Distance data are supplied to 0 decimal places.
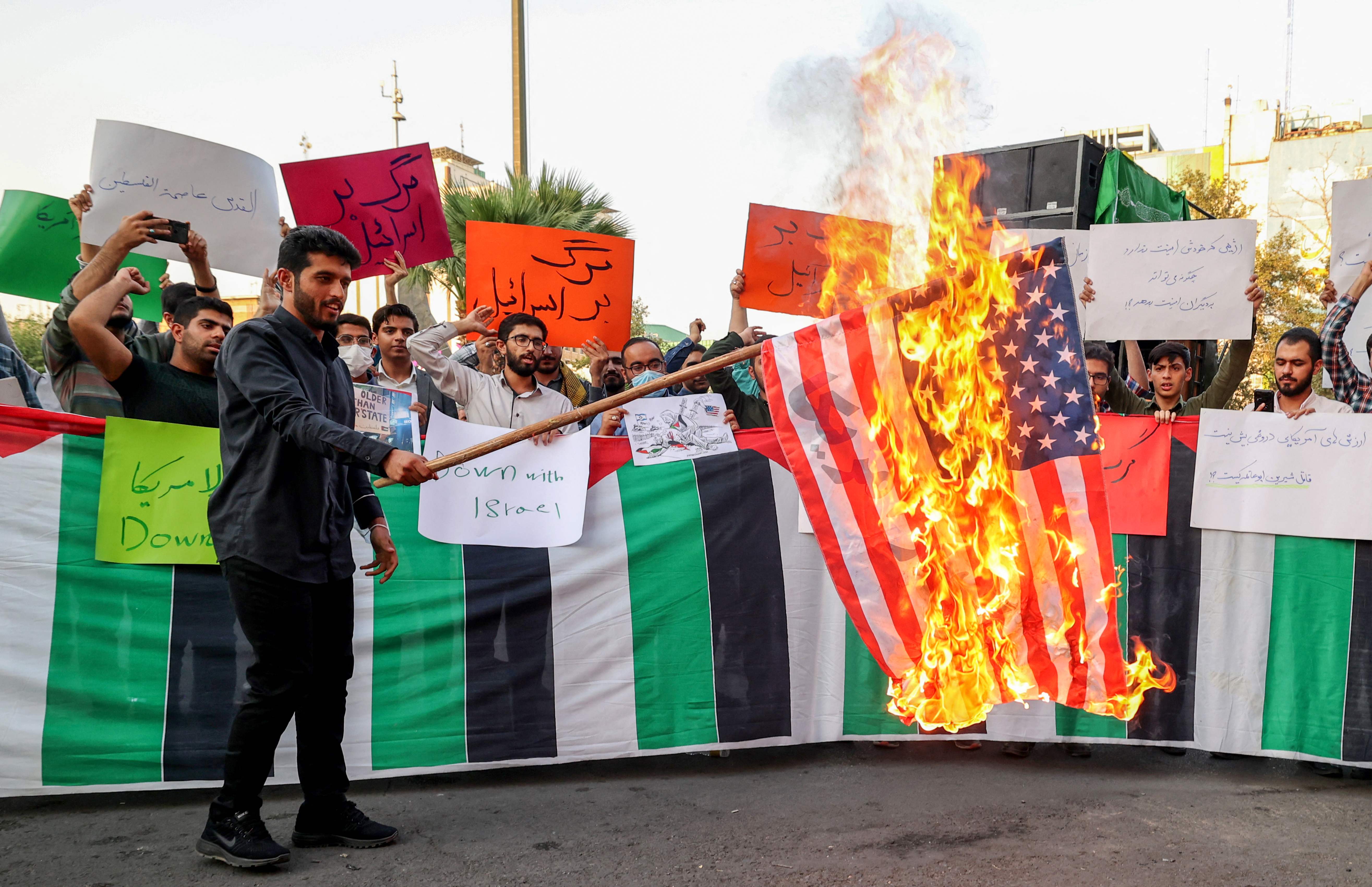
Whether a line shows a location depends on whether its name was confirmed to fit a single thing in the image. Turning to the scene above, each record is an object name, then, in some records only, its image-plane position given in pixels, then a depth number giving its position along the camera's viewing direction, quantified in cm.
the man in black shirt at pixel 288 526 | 321
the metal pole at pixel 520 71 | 1551
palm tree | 1841
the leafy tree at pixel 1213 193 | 2434
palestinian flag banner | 385
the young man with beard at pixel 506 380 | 511
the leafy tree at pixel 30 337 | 2445
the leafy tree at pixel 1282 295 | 2294
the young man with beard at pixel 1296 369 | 468
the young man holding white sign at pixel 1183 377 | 513
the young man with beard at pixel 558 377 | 542
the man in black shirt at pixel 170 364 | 383
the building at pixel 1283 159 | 3809
